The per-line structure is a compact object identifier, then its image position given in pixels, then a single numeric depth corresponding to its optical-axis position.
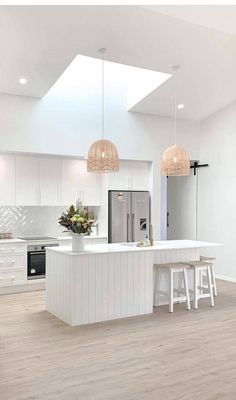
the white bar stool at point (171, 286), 5.23
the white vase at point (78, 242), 4.84
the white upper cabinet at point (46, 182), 6.52
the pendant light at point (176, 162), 5.30
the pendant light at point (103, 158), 4.83
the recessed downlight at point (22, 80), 5.76
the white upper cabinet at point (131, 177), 7.29
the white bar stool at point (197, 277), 5.45
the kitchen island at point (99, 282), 4.62
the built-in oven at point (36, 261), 6.46
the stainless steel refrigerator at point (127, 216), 7.16
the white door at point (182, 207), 8.44
